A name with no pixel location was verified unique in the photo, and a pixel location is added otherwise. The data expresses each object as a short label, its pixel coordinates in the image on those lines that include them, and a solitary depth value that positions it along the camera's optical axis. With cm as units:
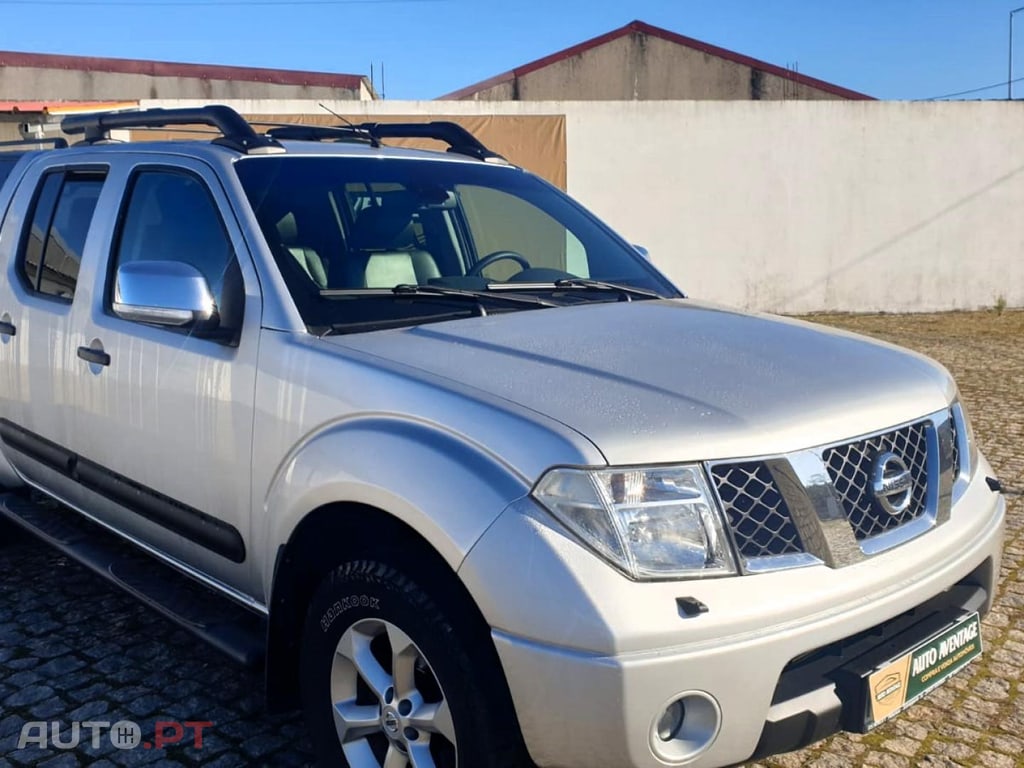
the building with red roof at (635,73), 1984
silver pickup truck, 192
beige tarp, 1298
